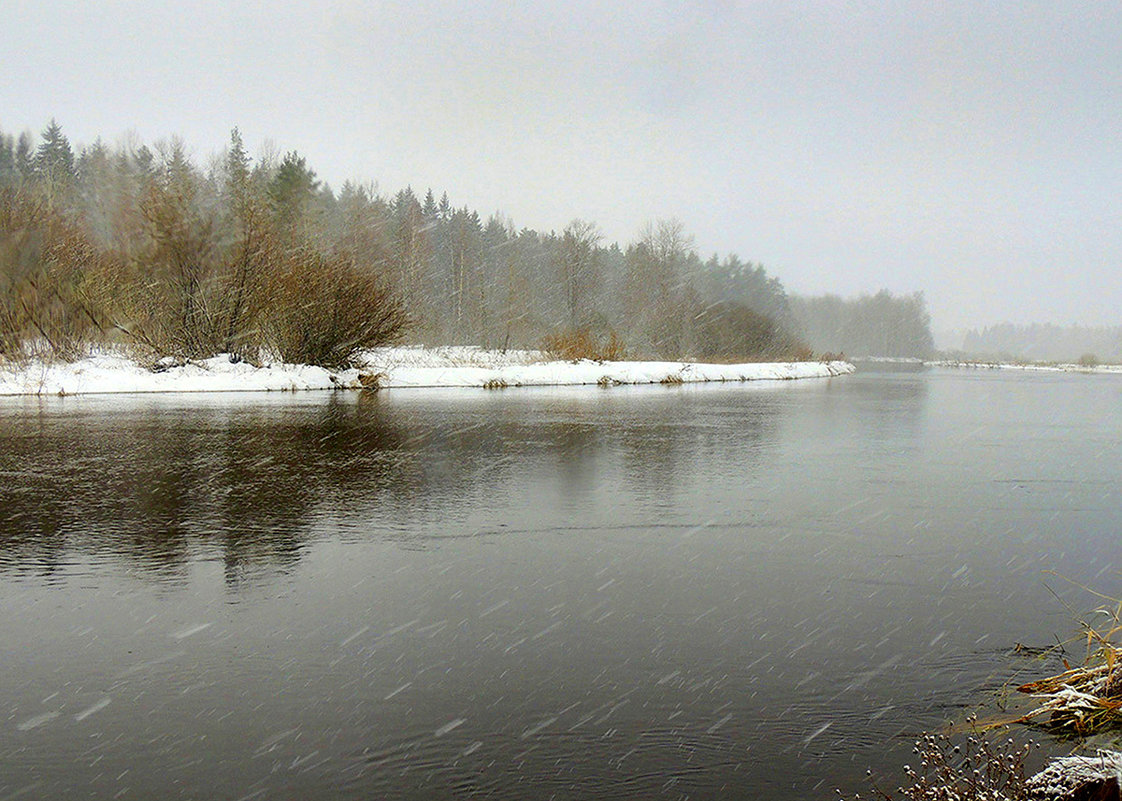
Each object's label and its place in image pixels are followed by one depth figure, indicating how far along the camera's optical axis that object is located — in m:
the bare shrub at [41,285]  30.91
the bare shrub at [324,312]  33.09
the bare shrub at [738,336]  69.31
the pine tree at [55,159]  71.56
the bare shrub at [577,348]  42.06
